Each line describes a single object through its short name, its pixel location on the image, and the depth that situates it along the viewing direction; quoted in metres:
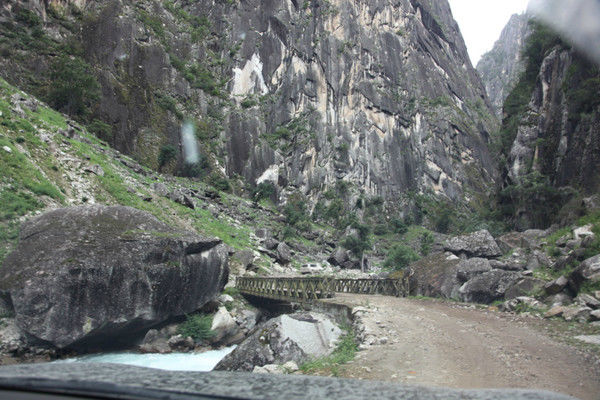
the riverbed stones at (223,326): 13.54
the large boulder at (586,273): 9.14
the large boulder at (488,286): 12.51
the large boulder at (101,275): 9.77
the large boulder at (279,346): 7.72
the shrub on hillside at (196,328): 12.95
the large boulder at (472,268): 13.98
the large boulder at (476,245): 16.91
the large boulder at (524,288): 11.14
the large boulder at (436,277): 14.66
